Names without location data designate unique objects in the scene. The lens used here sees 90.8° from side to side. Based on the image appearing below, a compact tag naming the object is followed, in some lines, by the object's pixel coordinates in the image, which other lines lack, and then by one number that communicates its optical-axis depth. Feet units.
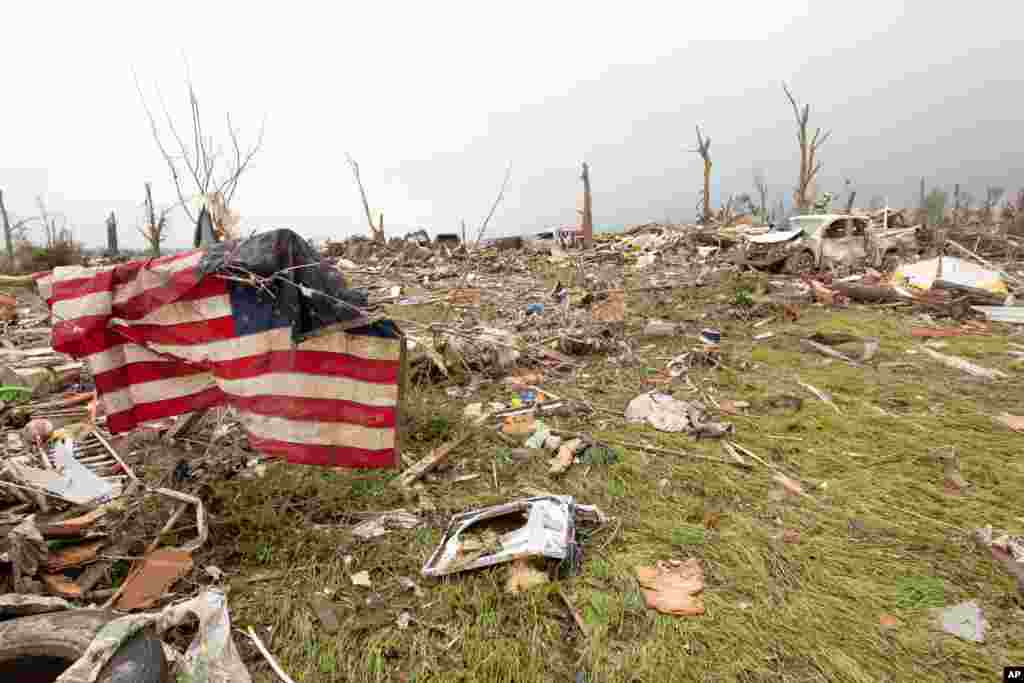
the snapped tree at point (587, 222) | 73.36
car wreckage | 42.14
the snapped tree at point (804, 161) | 76.02
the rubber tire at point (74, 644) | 5.89
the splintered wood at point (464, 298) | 37.09
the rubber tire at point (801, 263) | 42.04
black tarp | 8.82
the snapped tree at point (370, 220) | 77.00
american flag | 8.95
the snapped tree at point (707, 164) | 80.38
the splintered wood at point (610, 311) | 29.99
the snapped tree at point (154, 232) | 58.18
